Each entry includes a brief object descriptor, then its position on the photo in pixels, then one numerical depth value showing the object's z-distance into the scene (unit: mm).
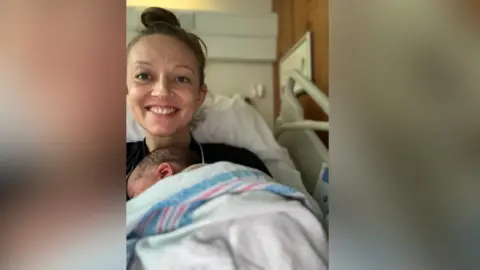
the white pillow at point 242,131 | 901
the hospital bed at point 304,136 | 804
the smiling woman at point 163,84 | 675
